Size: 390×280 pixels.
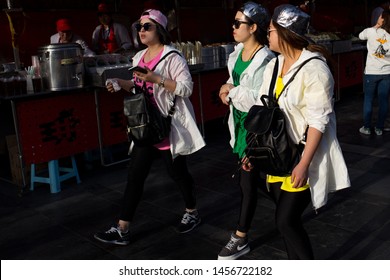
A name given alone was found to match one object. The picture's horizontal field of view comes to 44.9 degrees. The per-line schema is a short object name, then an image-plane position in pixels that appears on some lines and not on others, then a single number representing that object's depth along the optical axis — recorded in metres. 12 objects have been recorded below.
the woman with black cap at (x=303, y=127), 2.44
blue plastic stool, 5.18
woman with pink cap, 3.53
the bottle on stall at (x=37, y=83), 5.26
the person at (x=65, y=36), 6.86
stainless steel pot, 5.27
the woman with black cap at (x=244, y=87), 3.14
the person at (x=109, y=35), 7.74
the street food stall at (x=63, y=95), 5.05
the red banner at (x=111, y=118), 5.75
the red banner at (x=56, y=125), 5.01
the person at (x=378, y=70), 6.53
